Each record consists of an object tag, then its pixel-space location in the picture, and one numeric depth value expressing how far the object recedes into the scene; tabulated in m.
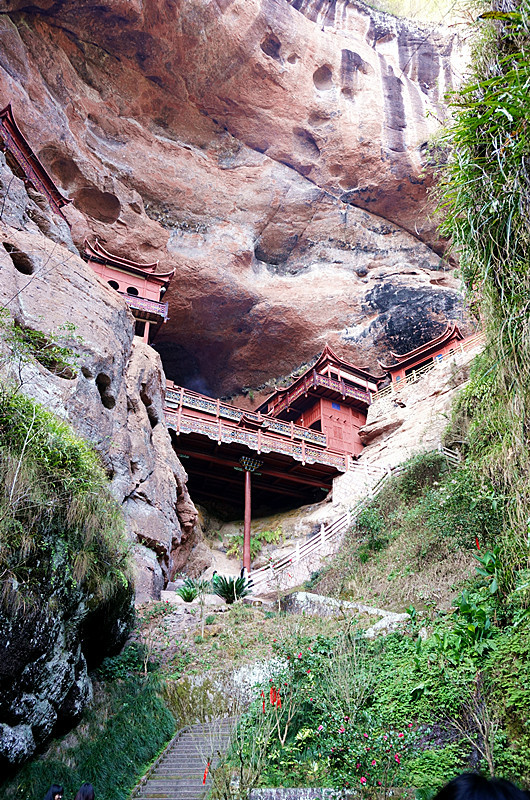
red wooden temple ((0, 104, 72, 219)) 14.71
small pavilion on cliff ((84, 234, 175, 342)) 21.30
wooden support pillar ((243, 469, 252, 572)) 17.97
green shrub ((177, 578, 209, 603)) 12.02
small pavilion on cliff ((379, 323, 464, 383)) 24.92
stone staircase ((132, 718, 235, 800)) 5.88
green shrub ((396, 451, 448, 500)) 15.03
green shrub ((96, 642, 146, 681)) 7.80
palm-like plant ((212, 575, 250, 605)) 13.00
